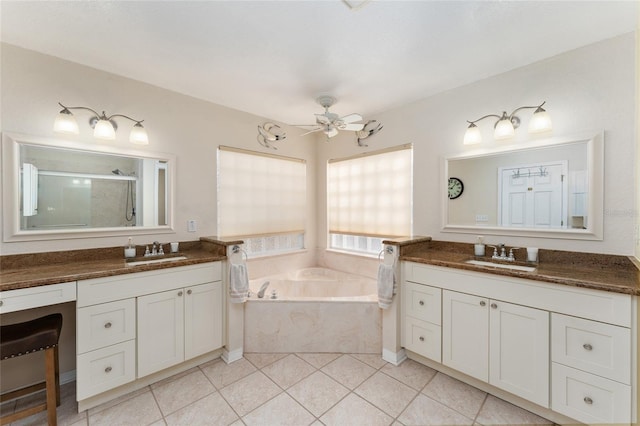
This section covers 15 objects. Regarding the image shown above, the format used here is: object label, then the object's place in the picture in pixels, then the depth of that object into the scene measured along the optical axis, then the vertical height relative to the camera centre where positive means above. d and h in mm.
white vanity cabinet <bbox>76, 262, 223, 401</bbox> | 1716 -839
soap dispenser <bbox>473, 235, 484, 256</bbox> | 2262 -311
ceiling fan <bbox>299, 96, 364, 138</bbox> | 2424 +878
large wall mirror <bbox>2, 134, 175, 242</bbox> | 1859 +180
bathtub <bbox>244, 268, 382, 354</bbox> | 2418 -1076
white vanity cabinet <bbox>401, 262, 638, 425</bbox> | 1418 -829
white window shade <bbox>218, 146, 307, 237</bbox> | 2938 +239
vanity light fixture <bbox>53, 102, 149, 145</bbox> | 1926 +690
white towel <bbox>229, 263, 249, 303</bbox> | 2289 -645
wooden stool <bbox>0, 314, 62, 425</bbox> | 1467 -792
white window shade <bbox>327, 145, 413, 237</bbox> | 2914 +231
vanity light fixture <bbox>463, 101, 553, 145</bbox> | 1967 +713
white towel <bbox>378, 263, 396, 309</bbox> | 2240 -644
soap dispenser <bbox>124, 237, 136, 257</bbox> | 2180 -326
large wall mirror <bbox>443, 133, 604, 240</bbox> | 1869 +184
